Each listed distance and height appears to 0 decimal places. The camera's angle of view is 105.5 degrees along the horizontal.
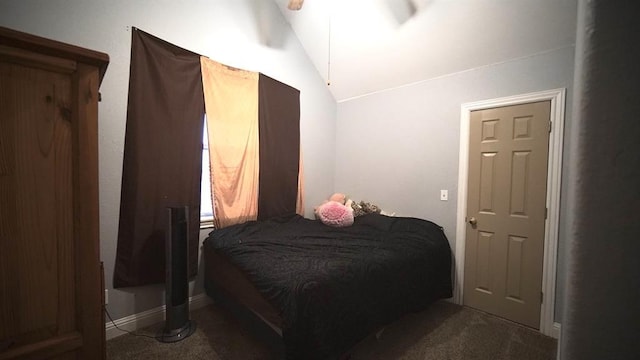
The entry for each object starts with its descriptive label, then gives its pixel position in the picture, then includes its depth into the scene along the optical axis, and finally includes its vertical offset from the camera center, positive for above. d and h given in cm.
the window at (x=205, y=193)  235 -22
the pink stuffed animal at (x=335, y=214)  271 -45
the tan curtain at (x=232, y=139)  232 +33
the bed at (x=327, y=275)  134 -68
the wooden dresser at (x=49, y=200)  62 -9
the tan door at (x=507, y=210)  210 -28
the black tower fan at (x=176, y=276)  181 -80
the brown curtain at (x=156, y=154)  190 +13
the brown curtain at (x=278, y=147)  273 +30
